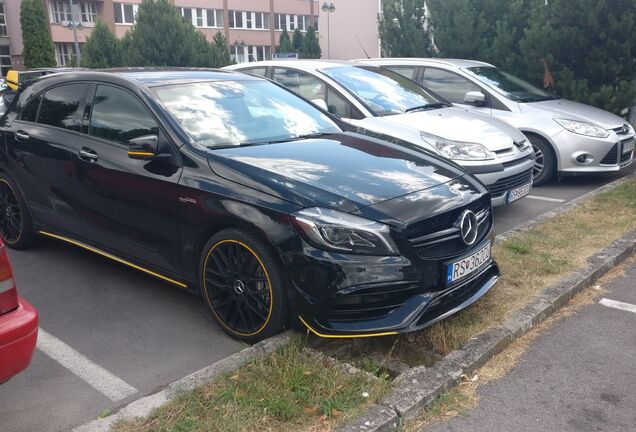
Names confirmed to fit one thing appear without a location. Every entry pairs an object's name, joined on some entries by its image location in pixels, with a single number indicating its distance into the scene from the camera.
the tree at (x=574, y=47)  9.75
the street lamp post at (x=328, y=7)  48.25
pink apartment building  52.81
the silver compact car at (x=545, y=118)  8.01
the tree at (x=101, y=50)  31.19
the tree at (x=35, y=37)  48.44
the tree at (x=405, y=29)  13.82
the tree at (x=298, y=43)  52.02
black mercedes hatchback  3.49
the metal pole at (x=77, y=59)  39.40
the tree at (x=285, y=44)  52.75
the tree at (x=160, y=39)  24.88
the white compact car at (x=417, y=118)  6.19
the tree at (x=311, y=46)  51.92
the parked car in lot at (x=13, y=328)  2.71
